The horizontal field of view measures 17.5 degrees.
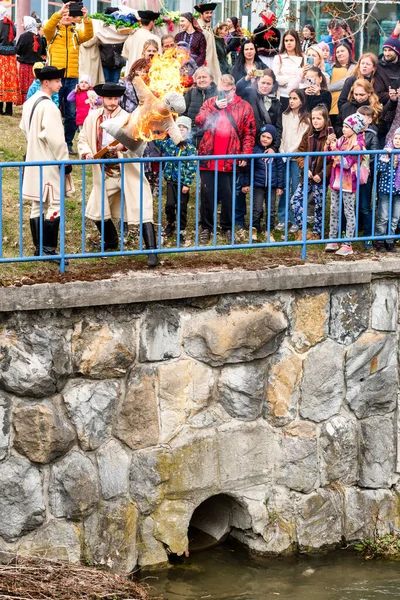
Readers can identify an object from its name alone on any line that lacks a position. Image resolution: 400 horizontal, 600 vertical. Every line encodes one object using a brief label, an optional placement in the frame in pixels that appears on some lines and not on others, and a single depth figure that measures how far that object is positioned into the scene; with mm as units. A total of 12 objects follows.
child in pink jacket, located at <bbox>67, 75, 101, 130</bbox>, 14305
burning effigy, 9789
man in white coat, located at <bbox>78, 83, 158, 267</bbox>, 10203
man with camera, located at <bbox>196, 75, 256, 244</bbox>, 11594
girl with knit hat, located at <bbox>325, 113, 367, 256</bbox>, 10789
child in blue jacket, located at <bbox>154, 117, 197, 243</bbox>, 11016
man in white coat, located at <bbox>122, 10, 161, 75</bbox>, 14016
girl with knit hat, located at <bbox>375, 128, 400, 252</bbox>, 10891
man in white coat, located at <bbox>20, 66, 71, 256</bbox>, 9992
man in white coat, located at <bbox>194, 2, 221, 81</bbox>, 14977
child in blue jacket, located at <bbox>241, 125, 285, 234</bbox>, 11453
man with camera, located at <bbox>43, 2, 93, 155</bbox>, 14773
